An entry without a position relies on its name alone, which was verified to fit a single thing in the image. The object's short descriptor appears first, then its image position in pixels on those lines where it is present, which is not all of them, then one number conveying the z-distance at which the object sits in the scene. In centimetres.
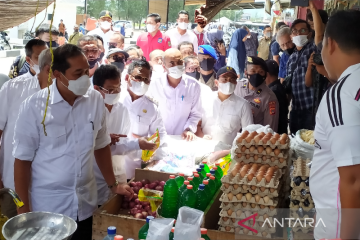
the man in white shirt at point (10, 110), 309
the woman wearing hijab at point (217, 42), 839
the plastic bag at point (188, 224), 168
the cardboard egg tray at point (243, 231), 245
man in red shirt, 764
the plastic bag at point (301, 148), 306
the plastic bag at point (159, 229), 162
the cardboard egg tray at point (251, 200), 243
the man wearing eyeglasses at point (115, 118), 329
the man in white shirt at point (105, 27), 776
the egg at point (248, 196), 246
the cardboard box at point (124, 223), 248
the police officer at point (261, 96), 443
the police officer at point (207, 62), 571
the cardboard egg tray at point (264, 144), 271
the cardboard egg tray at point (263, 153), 274
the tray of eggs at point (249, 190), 243
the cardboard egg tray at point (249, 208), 246
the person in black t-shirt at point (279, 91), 480
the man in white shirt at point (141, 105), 389
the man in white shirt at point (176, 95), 464
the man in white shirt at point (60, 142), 240
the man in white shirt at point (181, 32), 795
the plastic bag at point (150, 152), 355
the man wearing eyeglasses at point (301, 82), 477
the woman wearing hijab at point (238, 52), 973
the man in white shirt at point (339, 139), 157
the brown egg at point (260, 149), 276
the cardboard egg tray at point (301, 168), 255
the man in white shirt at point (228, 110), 425
